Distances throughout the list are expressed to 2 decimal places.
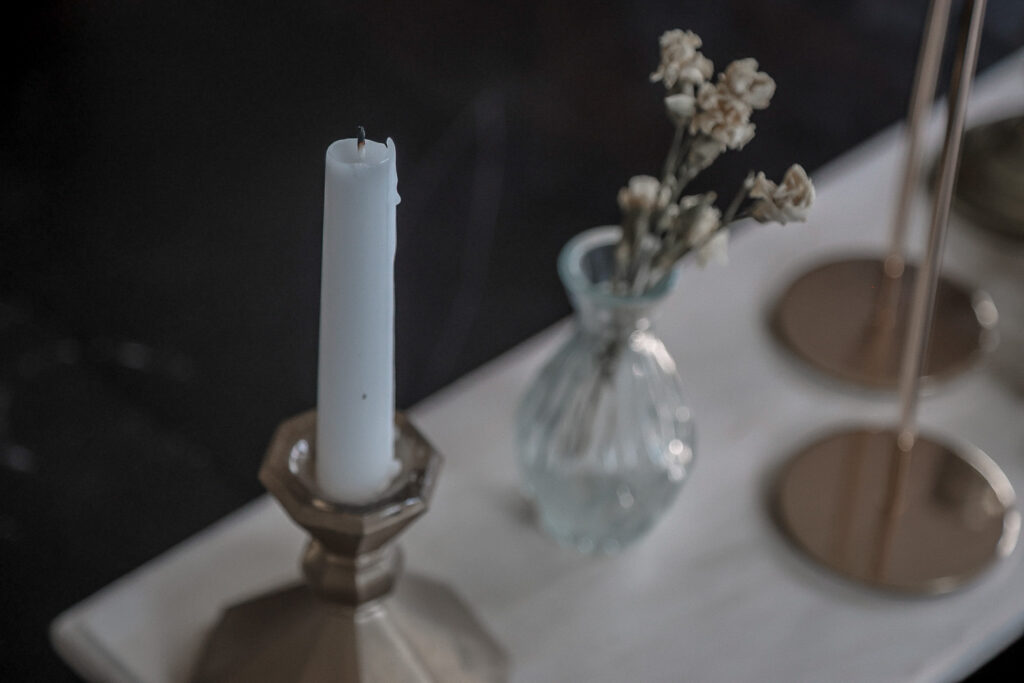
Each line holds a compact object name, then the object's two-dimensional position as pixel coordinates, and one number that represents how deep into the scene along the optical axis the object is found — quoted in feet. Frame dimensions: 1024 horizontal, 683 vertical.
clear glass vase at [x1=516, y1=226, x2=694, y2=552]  2.47
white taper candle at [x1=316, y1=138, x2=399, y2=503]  1.99
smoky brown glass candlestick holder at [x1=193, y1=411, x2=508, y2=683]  2.17
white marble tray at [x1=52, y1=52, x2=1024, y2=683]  2.47
